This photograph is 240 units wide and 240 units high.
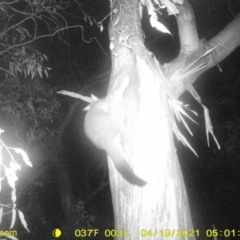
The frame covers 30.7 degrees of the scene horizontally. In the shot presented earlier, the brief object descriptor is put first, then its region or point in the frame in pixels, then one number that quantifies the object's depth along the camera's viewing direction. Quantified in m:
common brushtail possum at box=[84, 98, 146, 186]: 3.02
